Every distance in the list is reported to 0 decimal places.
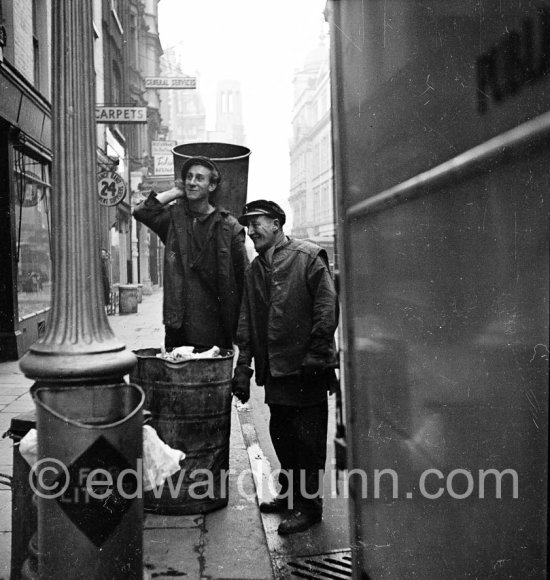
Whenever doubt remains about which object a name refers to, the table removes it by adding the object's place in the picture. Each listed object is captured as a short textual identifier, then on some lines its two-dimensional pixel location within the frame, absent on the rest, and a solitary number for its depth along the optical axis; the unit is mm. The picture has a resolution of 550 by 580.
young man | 4914
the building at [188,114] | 98188
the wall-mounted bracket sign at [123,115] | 14953
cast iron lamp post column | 2547
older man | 4111
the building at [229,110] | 140250
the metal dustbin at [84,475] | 2439
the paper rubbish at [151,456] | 2752
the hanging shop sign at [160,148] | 27906
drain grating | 3512
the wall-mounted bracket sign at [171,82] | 22078
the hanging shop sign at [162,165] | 26781
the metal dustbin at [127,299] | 19312
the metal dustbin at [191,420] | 4078
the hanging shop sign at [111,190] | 17953
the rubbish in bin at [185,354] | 4211
